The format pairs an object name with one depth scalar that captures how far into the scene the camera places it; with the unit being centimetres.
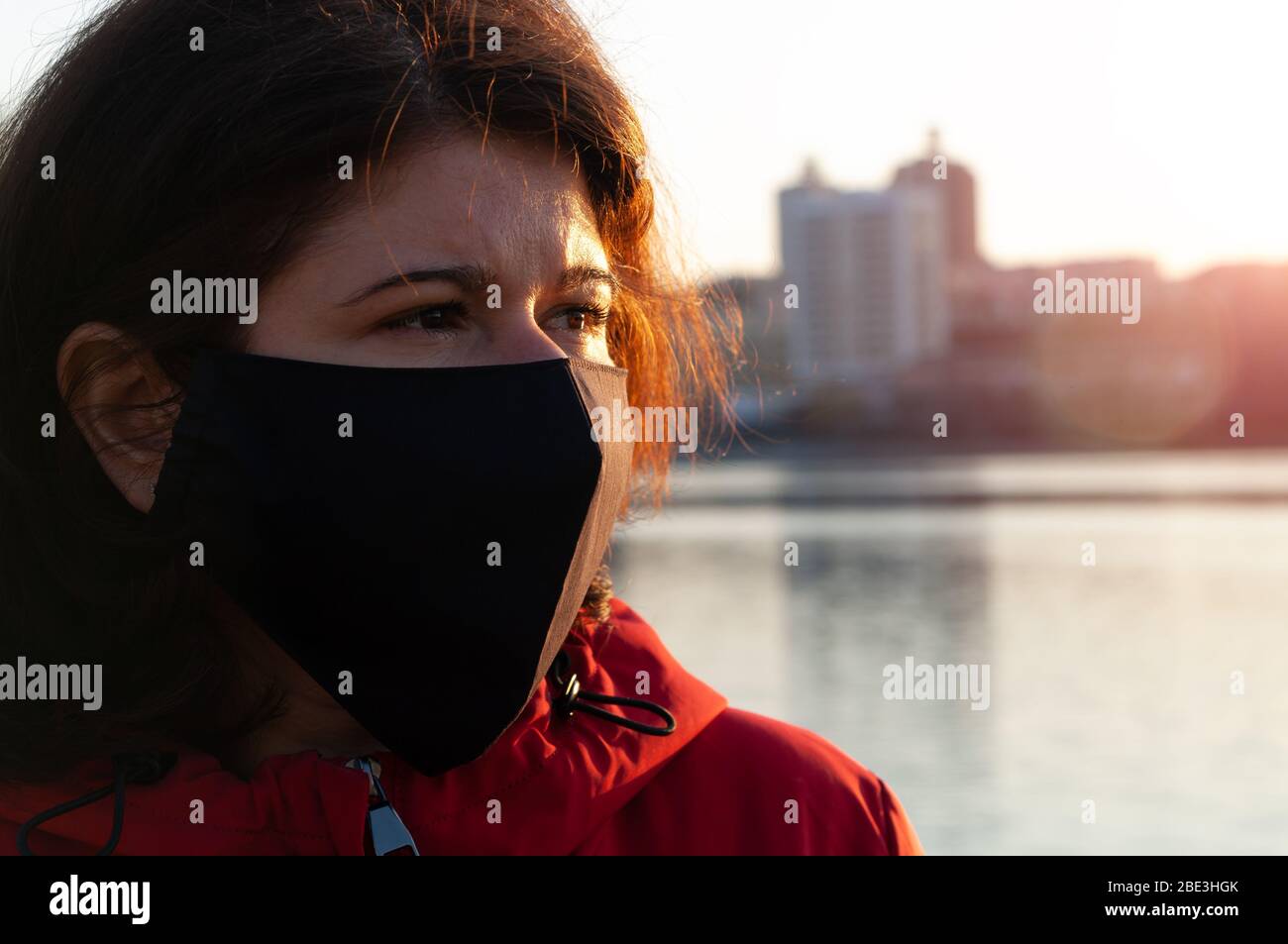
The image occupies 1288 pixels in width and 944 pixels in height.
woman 80
